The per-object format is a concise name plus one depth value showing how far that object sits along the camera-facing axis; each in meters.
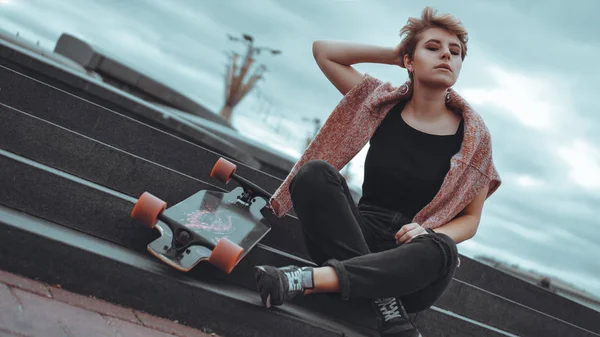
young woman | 2.57
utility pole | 21.15
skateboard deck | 2.64
